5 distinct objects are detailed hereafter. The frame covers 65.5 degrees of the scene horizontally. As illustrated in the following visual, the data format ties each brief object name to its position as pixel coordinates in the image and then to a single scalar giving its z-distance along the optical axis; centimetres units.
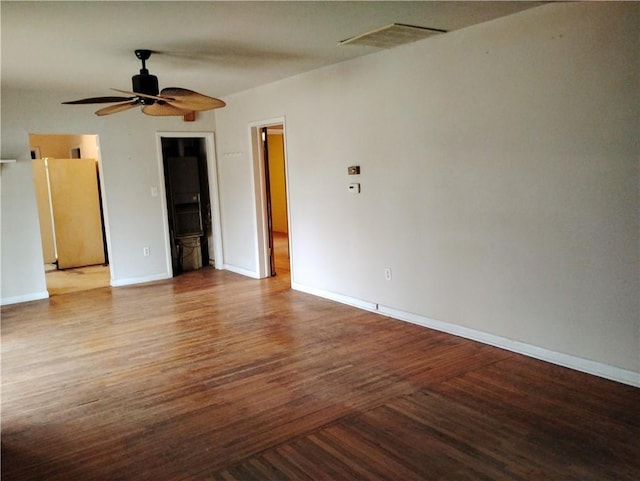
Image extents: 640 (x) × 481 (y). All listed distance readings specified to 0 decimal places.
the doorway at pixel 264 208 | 620
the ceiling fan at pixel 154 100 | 355
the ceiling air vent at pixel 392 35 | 353
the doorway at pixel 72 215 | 757
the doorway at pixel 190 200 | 692
